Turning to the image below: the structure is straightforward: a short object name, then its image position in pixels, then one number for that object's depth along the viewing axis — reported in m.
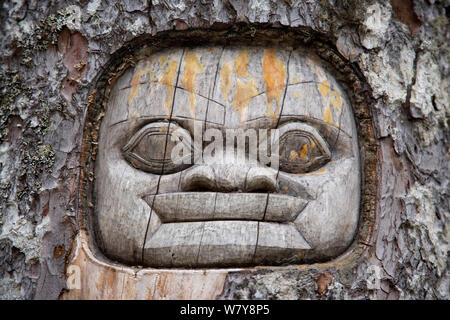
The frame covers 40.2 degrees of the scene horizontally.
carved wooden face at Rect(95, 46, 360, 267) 2.95
